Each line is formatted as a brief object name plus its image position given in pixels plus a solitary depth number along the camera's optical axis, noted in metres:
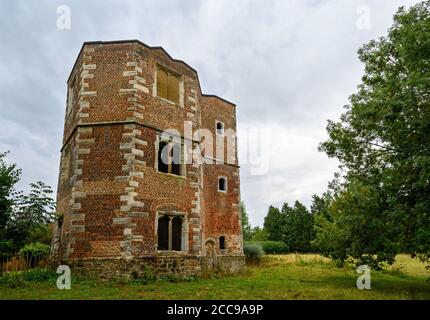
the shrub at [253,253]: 30.64
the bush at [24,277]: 12.84
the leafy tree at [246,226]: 65.19
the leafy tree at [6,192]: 14.51
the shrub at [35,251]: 16.62
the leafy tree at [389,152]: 10.92
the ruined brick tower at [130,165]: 14.47
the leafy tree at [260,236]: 64.31
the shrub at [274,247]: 54.34
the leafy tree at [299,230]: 66.38
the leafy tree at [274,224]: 74.00
